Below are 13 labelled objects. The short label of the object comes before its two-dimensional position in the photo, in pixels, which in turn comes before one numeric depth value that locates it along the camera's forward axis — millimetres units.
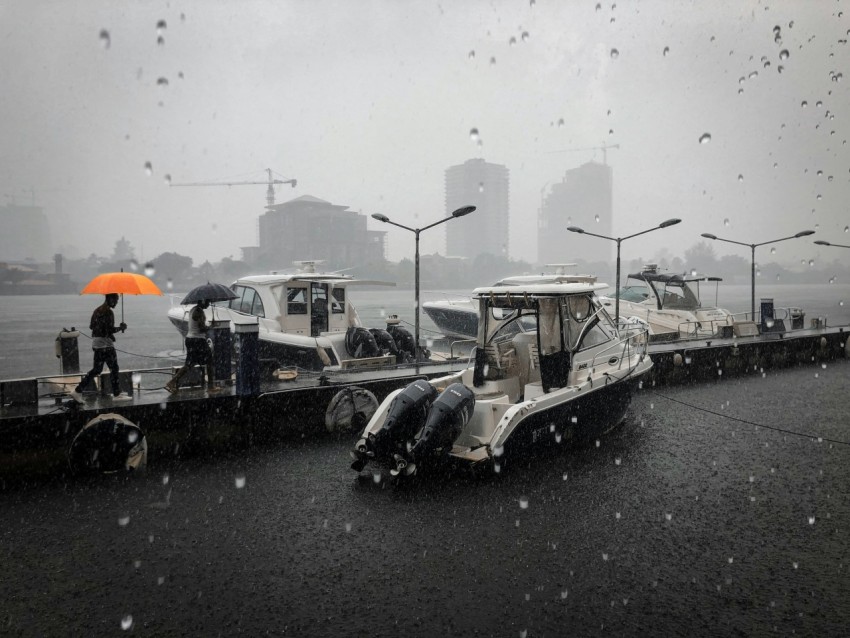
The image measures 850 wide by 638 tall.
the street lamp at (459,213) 19953
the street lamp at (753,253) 31741
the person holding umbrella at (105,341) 10672
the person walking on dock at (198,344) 11688
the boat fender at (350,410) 12211
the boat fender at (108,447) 9453
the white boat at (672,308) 27141
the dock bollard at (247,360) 11391
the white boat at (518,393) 9008
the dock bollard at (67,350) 12977
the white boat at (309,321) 18484
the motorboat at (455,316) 33219
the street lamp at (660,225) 25052
